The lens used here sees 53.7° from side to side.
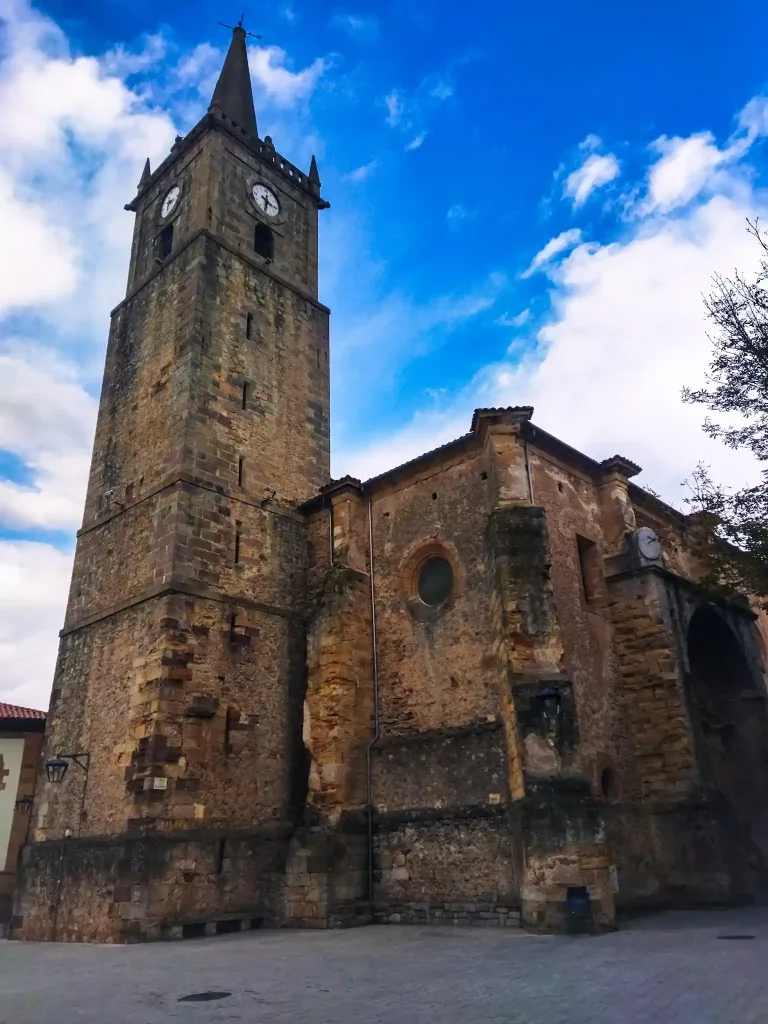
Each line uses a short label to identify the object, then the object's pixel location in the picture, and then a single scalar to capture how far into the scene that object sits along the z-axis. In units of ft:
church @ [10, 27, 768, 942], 41.96
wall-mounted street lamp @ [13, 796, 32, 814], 62.13
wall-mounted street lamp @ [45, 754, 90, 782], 49.42
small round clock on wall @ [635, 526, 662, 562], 50.79
